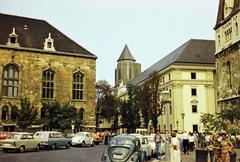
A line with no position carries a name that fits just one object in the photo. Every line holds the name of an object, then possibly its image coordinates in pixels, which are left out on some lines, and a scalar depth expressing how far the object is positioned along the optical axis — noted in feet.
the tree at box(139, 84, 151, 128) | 203.31
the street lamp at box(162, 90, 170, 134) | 82.05
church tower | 431.43
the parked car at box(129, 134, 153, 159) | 71.53
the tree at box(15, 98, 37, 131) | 140.26
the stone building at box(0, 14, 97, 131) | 151.02
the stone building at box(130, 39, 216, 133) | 209.67
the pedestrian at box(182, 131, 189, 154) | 89.88
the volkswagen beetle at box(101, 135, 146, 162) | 54.95
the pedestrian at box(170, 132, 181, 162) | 55.19
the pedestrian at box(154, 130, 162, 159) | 76.89
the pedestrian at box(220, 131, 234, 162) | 46.19
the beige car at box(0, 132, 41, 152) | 89.61
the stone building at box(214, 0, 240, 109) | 147.95
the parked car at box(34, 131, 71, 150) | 102.68
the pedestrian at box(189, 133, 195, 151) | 95.91
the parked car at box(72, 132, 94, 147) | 121.90
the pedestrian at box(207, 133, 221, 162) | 48.72
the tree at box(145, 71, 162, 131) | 200.75
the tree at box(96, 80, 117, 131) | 250.98
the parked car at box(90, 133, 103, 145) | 141.06
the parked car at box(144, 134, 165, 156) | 82.15
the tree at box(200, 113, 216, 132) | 92.32
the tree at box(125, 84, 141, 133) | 225.97
